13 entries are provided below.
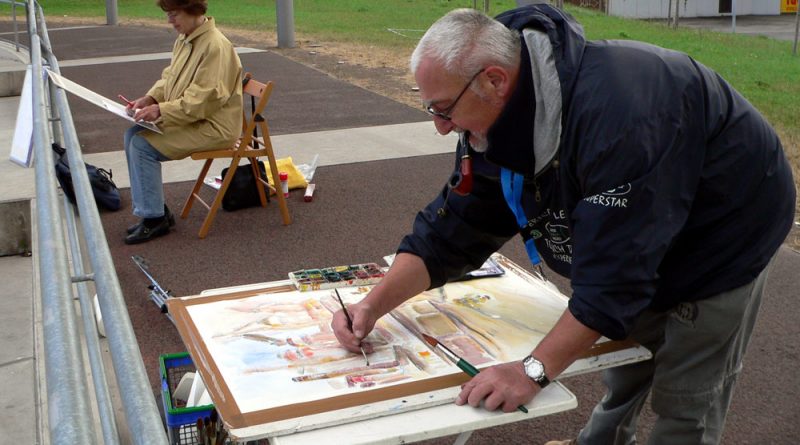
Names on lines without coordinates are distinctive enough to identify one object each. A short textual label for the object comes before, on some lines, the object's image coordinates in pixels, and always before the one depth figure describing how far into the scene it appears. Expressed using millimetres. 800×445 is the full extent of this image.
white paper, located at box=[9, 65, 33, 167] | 3904
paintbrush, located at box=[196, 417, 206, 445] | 2793
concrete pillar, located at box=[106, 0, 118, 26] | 20828
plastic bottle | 6617
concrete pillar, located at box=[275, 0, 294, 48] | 15422
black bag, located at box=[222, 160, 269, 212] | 6402
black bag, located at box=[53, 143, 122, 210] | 6387
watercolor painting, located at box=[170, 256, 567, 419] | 2264
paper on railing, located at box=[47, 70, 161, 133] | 4711
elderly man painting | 2094
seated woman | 5664
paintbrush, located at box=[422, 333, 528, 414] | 2254
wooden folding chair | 5863
